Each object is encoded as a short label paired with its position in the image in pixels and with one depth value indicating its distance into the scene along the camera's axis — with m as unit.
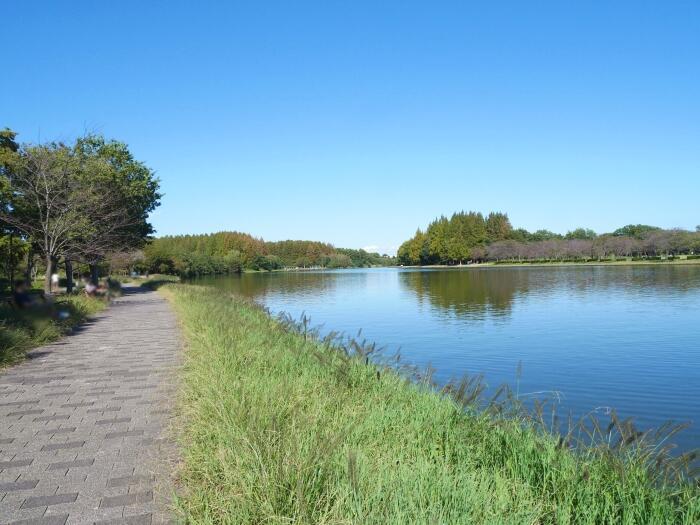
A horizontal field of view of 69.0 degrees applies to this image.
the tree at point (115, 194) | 22.64
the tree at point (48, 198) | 18.45
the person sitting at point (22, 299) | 11.77
